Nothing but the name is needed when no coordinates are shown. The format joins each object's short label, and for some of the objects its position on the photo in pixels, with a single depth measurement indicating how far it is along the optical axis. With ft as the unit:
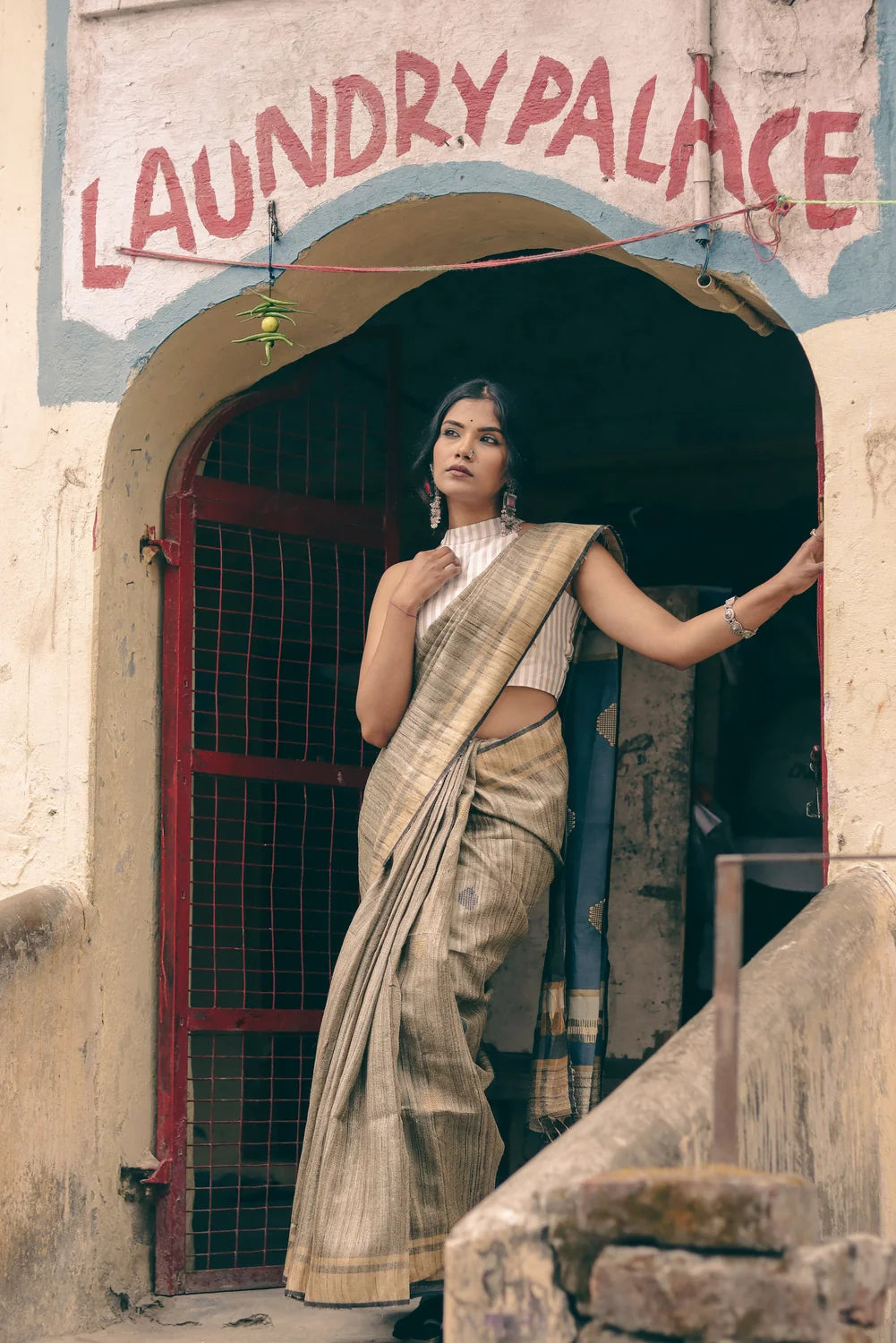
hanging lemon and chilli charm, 15.24
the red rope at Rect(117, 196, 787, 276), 13.67
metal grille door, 15.72
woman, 13.19
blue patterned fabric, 14.89
